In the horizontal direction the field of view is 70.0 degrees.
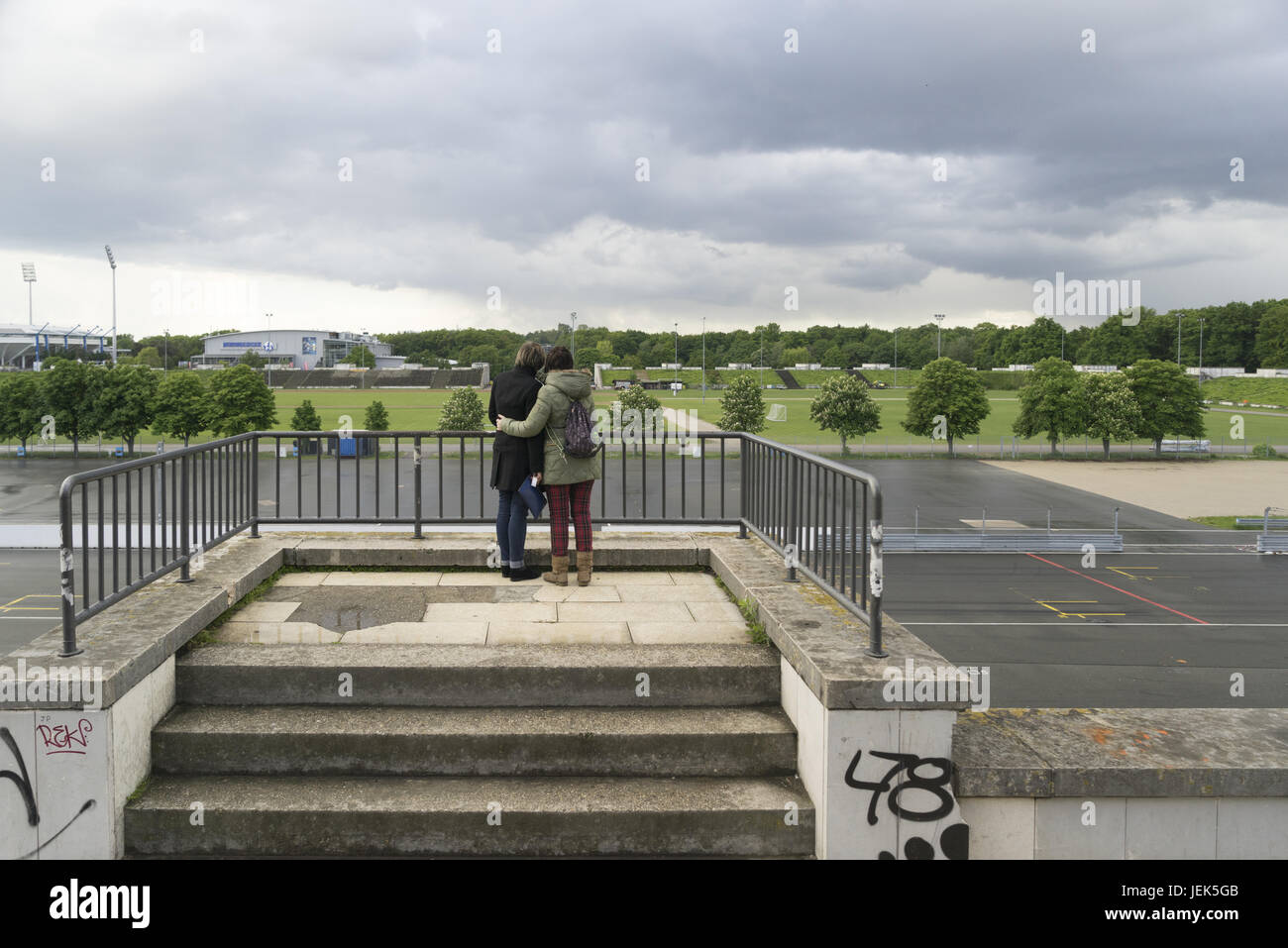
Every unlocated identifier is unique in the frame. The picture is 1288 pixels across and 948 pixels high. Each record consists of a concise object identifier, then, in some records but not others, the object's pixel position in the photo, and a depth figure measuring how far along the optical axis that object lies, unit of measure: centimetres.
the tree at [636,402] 9075
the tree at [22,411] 7844
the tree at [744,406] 8800
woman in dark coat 689
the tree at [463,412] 8531
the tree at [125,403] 8031
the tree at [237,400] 8444
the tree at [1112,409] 8331
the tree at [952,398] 8469
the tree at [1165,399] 8431
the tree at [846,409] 8406
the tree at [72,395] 7881
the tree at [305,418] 8531
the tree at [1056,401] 8388
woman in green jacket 668
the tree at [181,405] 8331
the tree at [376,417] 8888
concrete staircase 412
